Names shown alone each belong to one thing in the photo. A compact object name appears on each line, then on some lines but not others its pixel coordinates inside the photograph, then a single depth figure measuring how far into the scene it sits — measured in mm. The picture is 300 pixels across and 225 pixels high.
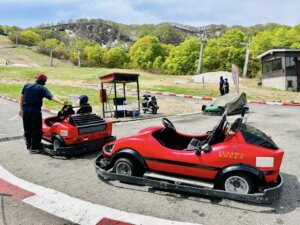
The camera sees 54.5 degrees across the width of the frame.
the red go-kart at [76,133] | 7191
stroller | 16812
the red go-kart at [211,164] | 4570
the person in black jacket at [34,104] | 7406
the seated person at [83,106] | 7762
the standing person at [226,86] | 24797
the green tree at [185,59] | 77688
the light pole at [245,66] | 53028
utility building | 36375
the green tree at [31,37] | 120375
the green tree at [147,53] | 88875
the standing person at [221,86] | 24931
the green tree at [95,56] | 98688
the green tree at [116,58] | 96062
